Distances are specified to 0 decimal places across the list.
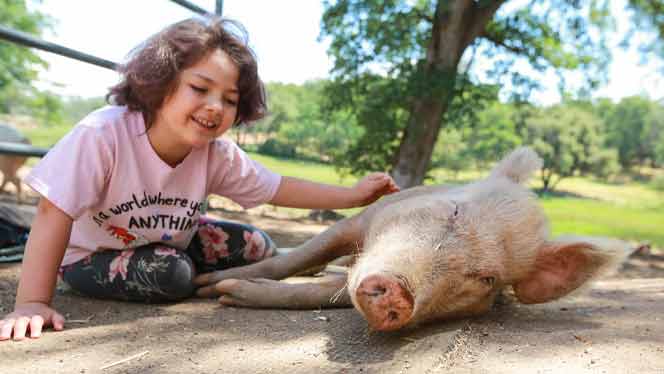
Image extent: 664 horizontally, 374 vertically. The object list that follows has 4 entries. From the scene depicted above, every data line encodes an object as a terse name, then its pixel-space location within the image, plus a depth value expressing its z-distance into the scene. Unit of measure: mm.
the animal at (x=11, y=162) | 5725
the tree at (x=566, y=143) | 35781
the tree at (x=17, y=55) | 6020
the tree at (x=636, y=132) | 50719
